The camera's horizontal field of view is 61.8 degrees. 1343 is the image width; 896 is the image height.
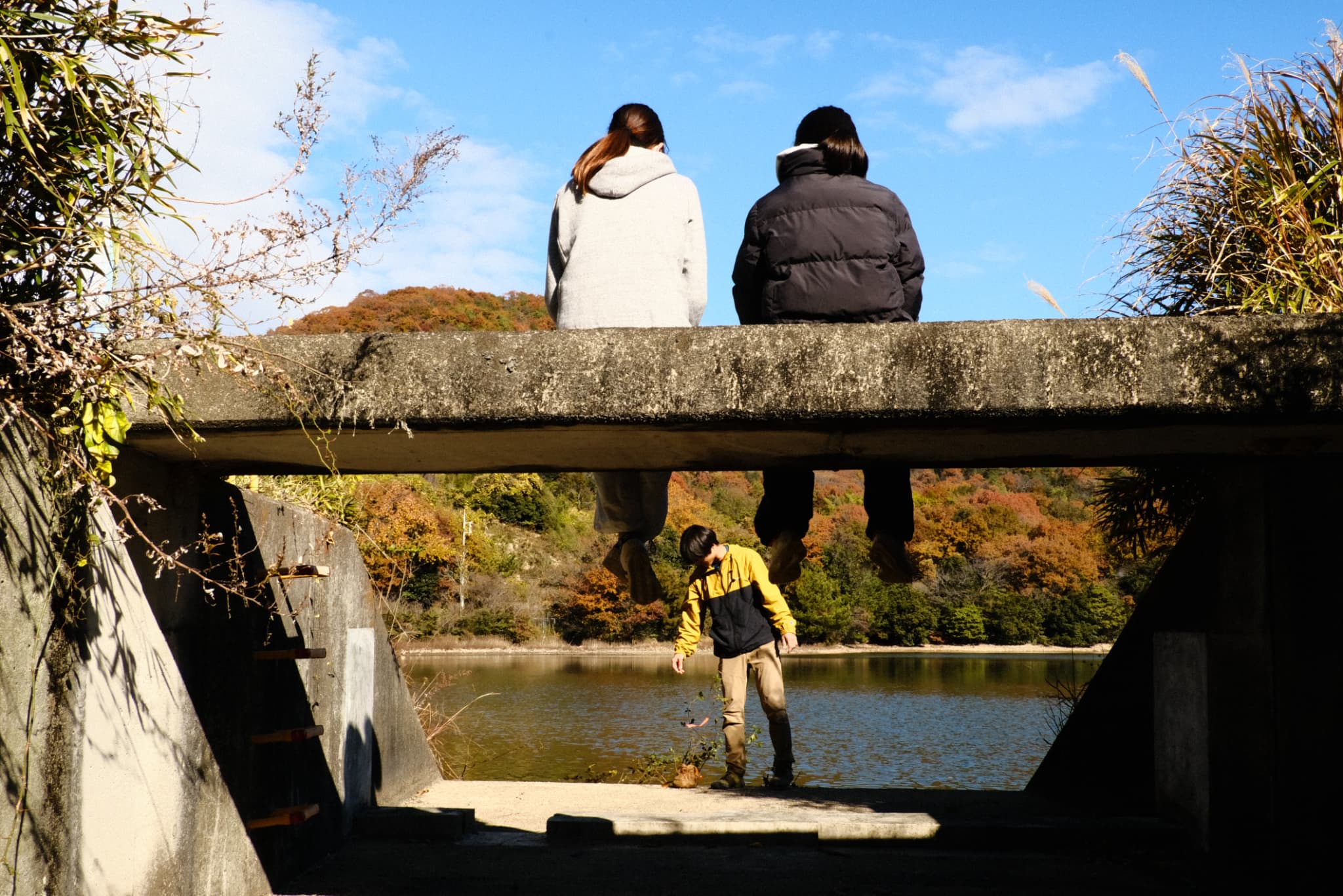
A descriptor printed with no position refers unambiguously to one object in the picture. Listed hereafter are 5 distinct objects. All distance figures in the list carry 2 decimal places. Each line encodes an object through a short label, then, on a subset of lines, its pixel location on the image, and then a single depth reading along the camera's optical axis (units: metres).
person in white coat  4.02
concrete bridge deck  2.71
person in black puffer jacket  3.80
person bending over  6.64
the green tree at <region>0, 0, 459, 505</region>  2.57
